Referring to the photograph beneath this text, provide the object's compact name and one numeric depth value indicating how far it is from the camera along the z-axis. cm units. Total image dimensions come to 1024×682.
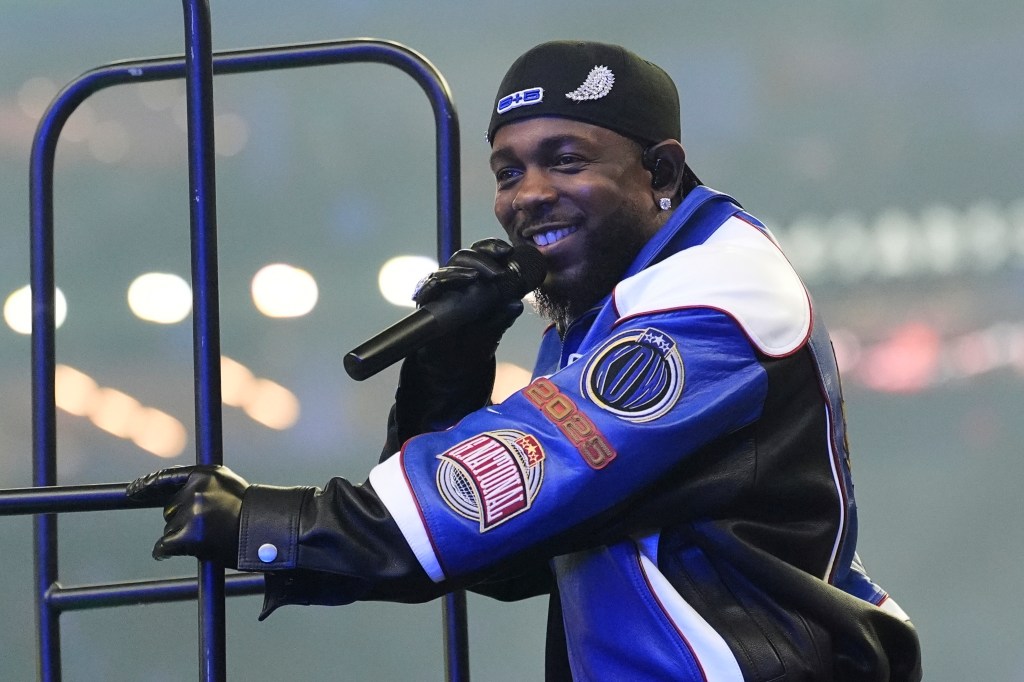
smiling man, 507
